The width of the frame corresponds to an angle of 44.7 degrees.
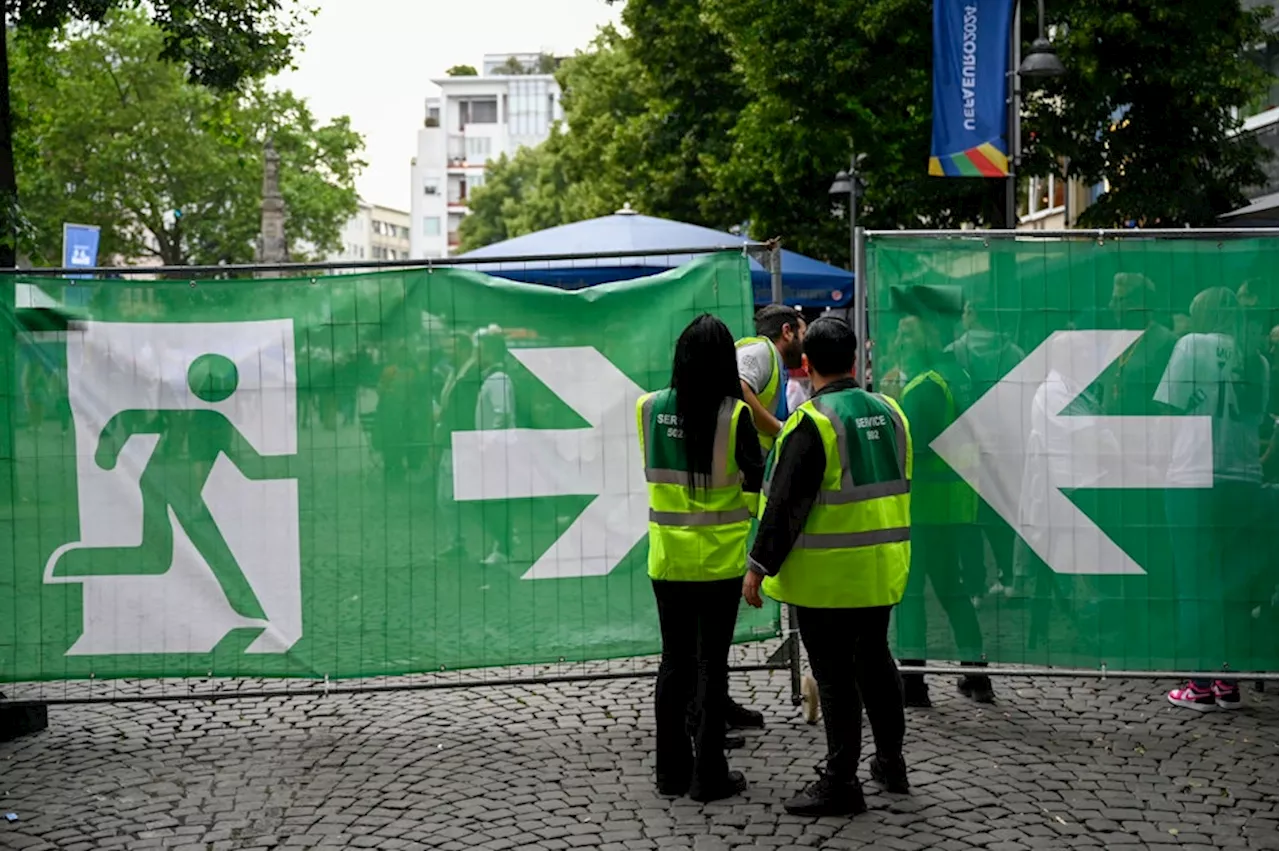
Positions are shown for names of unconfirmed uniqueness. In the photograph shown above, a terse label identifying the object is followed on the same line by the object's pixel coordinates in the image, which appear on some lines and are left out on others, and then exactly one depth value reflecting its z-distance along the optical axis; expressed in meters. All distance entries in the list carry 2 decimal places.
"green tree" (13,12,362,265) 47.09
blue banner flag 16.81
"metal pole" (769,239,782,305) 7.18
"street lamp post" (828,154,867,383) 7.01
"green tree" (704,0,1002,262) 22.52
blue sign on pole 20.89
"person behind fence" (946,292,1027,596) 7.04
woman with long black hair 5.99
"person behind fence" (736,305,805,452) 6.93
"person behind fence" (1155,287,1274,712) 6.98
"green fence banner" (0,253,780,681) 7.13
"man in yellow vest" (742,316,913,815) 5.82
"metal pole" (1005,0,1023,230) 17.33
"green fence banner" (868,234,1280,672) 6.98
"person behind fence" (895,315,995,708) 7.04
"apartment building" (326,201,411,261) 151.50
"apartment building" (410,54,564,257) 147.25
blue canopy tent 15.14
